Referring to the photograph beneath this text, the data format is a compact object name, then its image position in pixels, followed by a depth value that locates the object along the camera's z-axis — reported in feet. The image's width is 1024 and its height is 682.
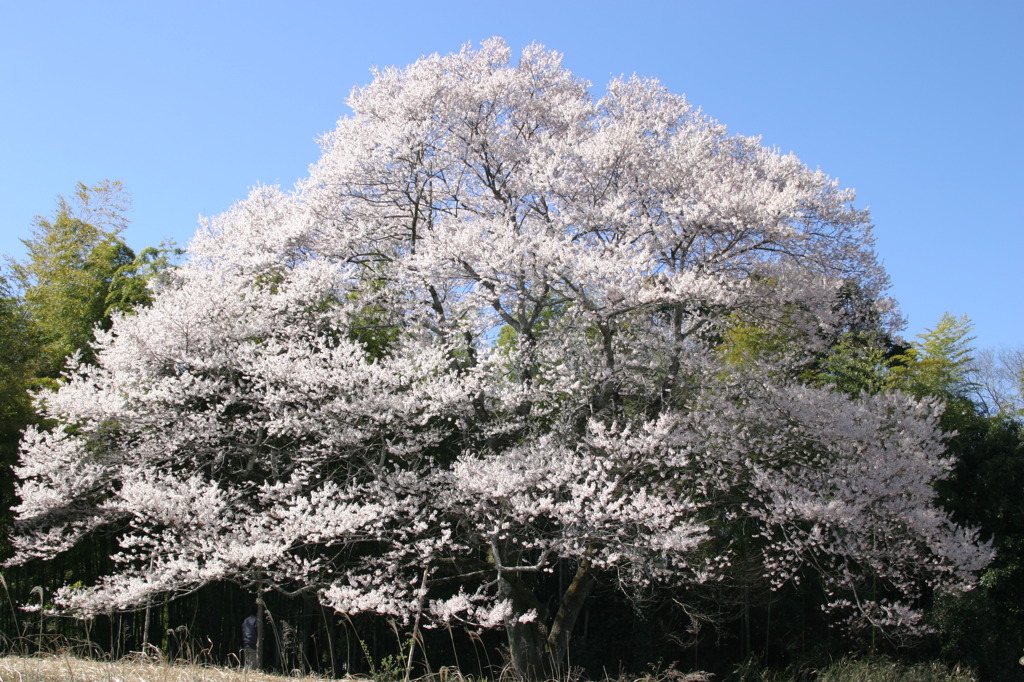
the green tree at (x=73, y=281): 53.47
